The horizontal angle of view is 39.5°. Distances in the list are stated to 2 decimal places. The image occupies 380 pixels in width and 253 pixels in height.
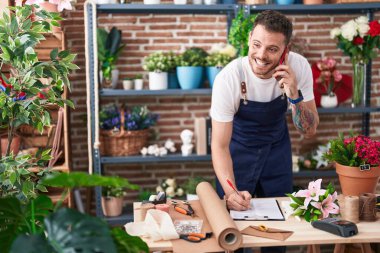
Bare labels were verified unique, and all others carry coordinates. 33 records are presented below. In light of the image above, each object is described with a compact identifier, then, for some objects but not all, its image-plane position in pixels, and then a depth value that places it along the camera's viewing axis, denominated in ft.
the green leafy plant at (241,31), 12.11
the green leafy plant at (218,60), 12.71
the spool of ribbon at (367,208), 6.84
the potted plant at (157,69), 12.78
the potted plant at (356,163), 7.40
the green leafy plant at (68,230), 3.27
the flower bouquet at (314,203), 6.88
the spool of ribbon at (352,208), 6.78
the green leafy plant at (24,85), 6.93
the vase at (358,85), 13.32
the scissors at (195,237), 6.17
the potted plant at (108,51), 12.82
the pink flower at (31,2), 7.56
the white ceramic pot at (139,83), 13.07
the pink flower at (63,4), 7.85
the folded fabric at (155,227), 6.13
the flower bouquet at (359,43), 12.76
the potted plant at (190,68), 12.73
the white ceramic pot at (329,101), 13.42
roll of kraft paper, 5.98
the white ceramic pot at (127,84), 13.15
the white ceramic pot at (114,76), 13.19
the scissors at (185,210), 7.18
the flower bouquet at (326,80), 13.43
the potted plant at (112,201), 12.91
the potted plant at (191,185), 13.06
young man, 8.08
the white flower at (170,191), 13.21
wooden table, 6.10
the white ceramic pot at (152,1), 12.82
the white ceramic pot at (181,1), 12.96
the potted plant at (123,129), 12.78
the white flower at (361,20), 12.84
